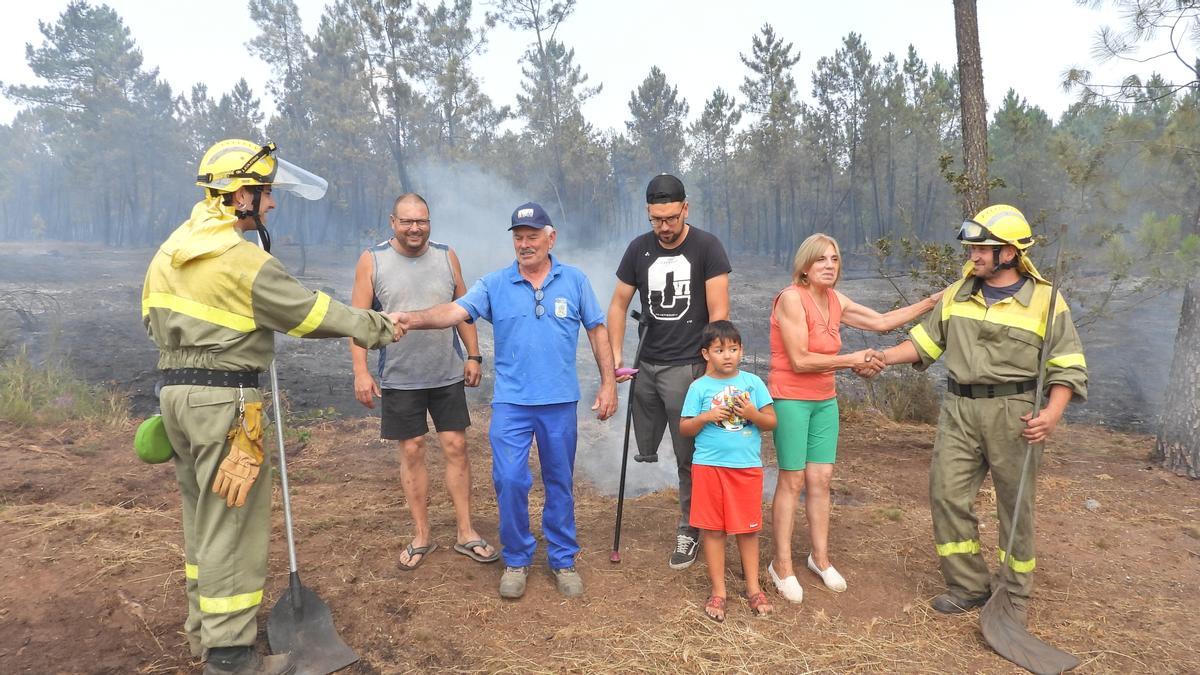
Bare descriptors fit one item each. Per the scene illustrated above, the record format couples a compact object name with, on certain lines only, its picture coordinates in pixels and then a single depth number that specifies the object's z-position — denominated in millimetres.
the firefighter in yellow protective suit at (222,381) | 2891
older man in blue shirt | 3762
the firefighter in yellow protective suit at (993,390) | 3387
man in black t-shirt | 4059
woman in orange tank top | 3691
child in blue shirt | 3512
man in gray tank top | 4145
